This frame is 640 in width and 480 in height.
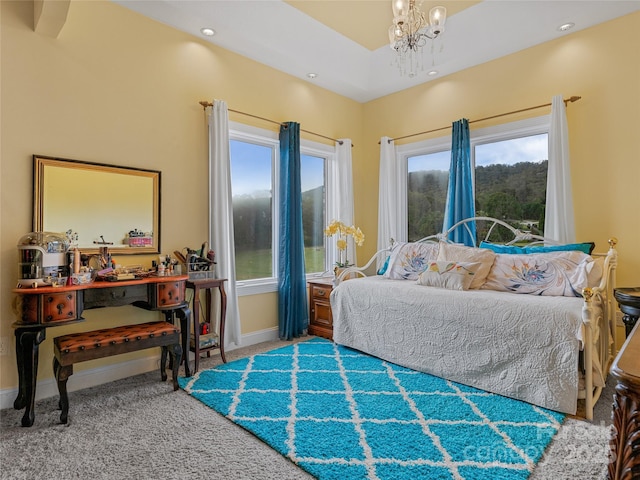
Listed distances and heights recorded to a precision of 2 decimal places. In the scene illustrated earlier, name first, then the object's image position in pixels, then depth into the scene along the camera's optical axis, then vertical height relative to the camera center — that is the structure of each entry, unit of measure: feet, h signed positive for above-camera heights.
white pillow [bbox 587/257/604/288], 8.51 -0.70
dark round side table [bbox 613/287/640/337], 8.03 -1.34
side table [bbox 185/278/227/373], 9.83 -1.78
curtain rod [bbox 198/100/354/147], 11.00 +4.46
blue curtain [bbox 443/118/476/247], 12.48 +2.03
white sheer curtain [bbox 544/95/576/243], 10.41 +1.80
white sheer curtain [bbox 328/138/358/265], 15.05 +2.46
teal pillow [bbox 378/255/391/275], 13.51 -0.85
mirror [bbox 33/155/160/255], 8.36 +1.10
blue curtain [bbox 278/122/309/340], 12.89 +0.27
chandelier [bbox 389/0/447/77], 8.18 +5.21
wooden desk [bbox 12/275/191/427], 7.17 -1.27
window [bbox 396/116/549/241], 11.66 +2.49
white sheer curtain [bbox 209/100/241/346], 11.02 +1.19
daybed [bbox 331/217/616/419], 7.41 -1.73
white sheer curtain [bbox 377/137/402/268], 14.85 +2.08
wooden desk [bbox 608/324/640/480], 2.72 -1.39
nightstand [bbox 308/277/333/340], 12.96 -2.29
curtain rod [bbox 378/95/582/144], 10.46 +4.31
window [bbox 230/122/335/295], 12.59 +1.62
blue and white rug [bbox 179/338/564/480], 5.83 -3.45
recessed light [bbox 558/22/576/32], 10.30 +6.25
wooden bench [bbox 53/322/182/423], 7.21 -2.10
